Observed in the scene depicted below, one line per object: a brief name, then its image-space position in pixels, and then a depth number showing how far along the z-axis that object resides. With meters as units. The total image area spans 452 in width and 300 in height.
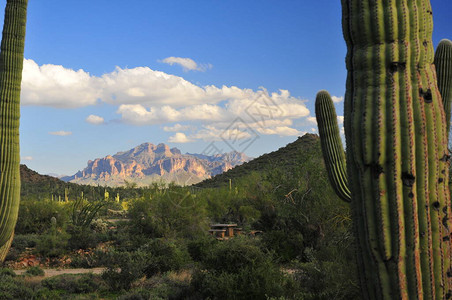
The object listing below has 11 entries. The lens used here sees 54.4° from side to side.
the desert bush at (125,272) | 10.46
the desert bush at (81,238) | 17.02
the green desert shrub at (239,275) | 7.92
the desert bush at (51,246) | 15.89
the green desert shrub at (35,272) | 12.22
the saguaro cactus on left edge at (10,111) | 8.80
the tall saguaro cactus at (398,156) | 3.49
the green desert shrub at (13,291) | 9.04
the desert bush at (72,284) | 10.24
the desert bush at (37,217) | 21.26
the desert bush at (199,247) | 12.87
